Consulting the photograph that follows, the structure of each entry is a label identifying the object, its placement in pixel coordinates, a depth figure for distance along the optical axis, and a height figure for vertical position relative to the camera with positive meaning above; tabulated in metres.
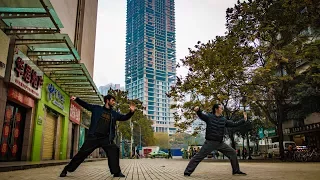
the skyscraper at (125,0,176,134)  121.56 +38.96
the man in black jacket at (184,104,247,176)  6.18 -0.07
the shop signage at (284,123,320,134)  23.74 +0.97
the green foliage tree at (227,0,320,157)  14.56 +5.94
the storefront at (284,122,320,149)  24.58 +0.40
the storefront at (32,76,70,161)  13.07 +0.75
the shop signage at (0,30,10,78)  8.93 +2.88
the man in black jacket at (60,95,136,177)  5.48 -0.03
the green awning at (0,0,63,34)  8.71 +4.14
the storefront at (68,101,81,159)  20.37 +0.84
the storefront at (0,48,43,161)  10.24 +1.28
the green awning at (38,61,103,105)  13.80 +3.41
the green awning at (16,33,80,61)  10.42 +3.84
